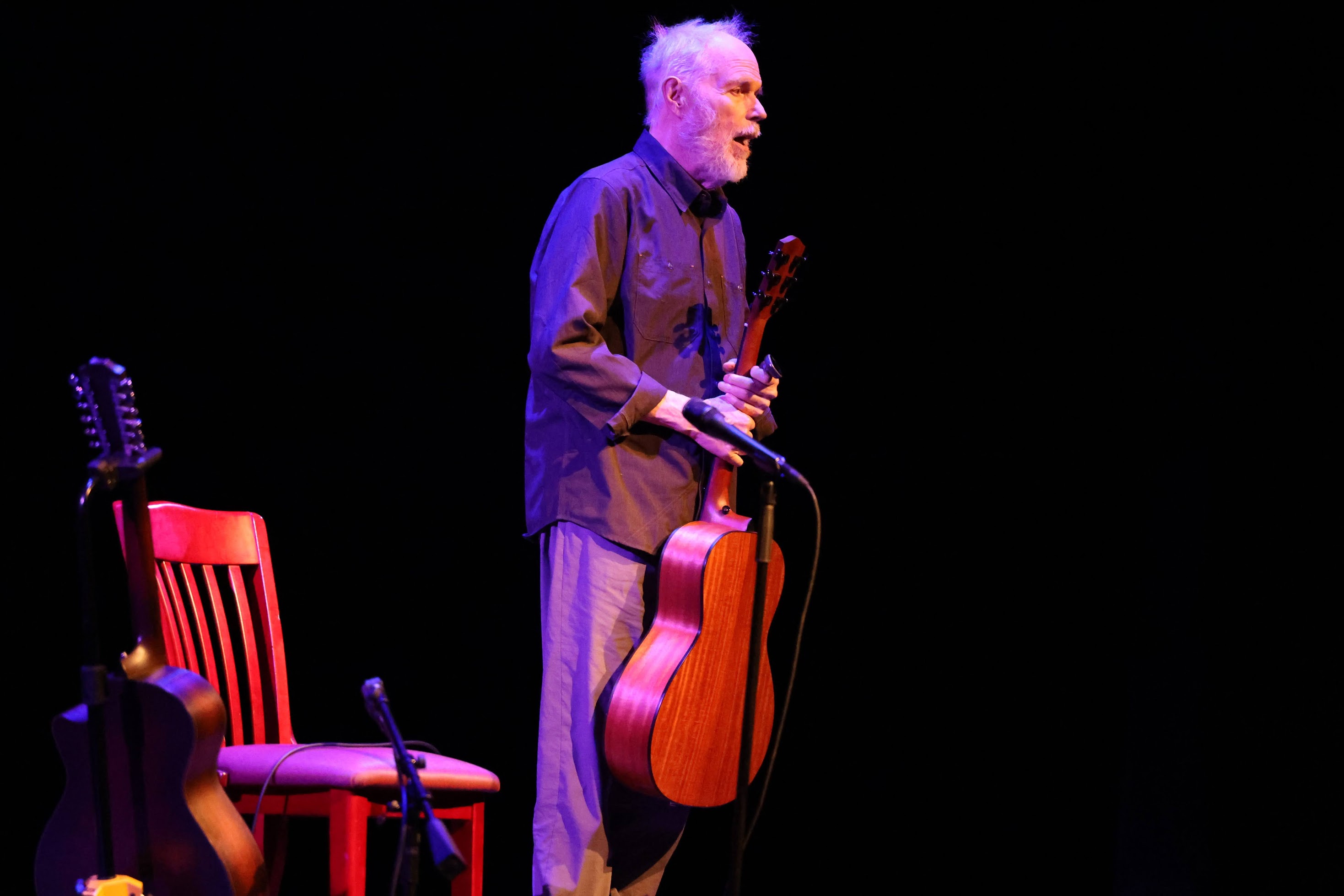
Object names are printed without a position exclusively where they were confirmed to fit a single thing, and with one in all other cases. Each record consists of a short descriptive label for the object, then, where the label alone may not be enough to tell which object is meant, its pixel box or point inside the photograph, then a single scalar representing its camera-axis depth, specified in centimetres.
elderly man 1005
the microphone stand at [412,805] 931
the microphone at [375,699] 945
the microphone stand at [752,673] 970
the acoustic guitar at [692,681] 996
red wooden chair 989
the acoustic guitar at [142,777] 957
